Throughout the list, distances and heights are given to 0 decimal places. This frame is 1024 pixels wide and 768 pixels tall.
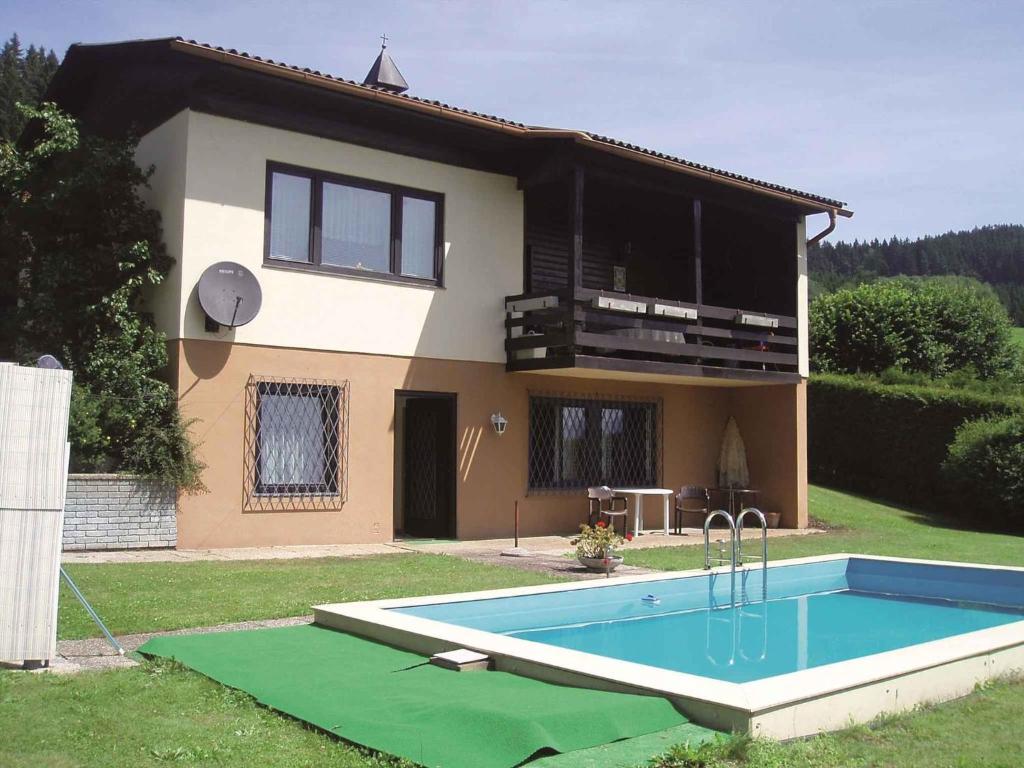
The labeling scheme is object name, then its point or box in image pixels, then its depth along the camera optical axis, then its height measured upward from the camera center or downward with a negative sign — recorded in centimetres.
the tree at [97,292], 1188 +193
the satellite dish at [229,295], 1223 +189
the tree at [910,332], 2912 +389
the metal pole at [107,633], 647 -122
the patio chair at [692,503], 1655 -74
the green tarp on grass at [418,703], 458 -128
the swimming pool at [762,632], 523 -128
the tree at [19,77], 2448 +1031
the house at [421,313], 1257 +205
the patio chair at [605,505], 1437 -72
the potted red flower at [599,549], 1093 -97
